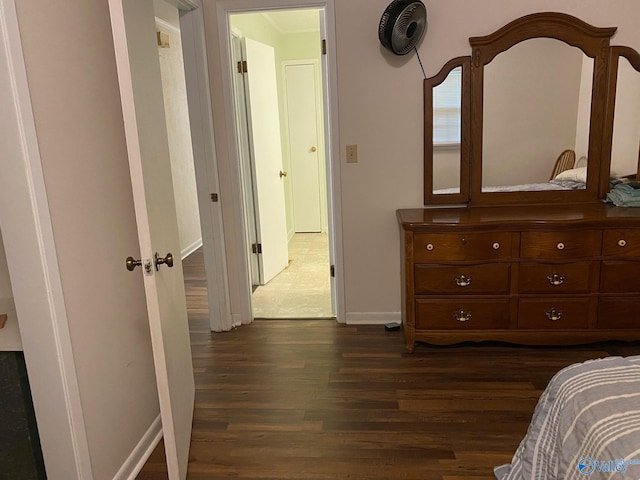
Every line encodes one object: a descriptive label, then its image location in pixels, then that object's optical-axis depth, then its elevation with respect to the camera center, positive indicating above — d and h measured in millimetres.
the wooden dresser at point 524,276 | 2686 -800
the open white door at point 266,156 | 3848 -119
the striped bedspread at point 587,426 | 1137 -744
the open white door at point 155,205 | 1543 -206
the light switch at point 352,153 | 3141 -99
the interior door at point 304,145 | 5816 -62
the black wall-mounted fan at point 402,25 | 2758 +612
